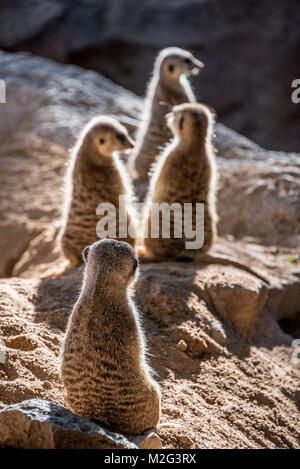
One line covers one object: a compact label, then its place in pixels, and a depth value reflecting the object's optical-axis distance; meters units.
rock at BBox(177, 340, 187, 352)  5.25
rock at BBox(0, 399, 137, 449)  3.11
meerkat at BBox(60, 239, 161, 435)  3.57
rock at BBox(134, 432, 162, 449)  3.44
